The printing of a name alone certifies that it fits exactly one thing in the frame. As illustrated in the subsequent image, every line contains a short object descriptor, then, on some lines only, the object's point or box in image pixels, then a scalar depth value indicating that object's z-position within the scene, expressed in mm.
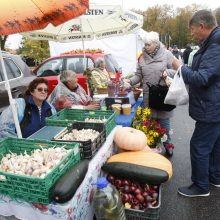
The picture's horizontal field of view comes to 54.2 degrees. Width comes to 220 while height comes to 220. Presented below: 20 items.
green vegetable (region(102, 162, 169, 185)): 1965
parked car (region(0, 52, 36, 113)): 4237
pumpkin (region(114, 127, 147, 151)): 2377
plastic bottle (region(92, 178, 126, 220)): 1699
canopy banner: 4911
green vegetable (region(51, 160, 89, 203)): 1473
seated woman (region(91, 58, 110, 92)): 4414
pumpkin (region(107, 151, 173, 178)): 2159
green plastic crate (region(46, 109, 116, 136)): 2437
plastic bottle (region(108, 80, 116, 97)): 3558
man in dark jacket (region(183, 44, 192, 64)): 11911
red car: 6661
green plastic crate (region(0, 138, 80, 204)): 1486
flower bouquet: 3234
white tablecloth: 1519
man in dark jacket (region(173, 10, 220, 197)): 2250
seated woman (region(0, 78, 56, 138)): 2474
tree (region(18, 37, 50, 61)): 17887
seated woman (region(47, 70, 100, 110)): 3285
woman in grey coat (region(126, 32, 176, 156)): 3280
